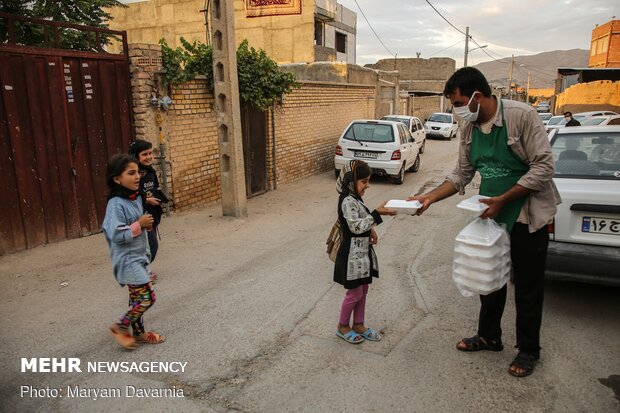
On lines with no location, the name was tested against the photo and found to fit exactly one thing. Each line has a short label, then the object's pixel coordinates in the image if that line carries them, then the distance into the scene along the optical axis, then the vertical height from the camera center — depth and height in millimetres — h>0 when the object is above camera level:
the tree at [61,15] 8109 +1989
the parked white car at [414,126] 16141 -783
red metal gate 5578 -374
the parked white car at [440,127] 24219 -1200
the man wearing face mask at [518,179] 2896 -492
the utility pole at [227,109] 7195 -35
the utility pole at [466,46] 37219 +4791
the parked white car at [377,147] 10945 -1011
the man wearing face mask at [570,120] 11109 -439
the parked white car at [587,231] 3646 -1071
